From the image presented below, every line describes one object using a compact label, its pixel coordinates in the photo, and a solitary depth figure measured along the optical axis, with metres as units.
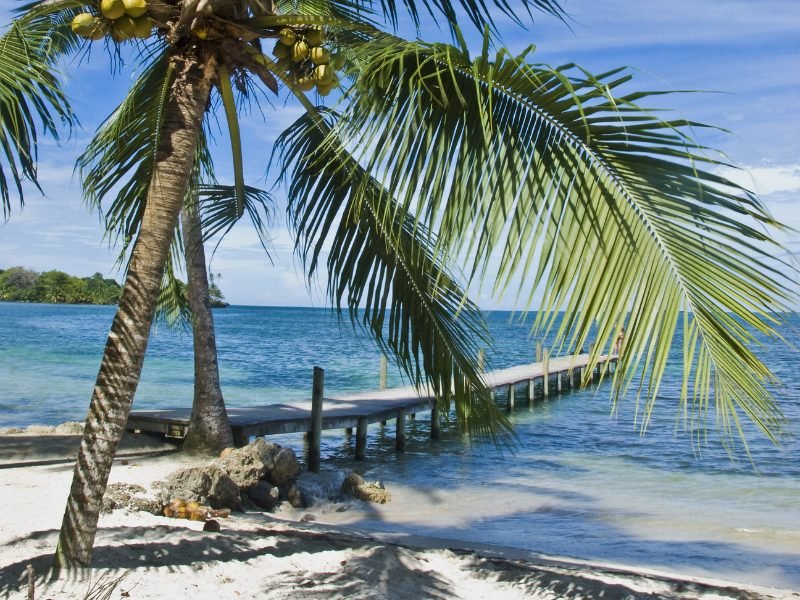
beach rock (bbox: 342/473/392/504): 11.44
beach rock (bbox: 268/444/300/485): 10.57
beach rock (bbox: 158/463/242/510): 8.80
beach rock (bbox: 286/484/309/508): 10.63
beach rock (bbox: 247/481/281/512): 10.19
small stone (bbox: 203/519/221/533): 6.79
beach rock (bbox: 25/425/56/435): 12.87
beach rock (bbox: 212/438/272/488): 10.04
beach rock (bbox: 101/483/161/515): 7.53
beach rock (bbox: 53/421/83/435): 12.77
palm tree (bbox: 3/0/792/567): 2.68
